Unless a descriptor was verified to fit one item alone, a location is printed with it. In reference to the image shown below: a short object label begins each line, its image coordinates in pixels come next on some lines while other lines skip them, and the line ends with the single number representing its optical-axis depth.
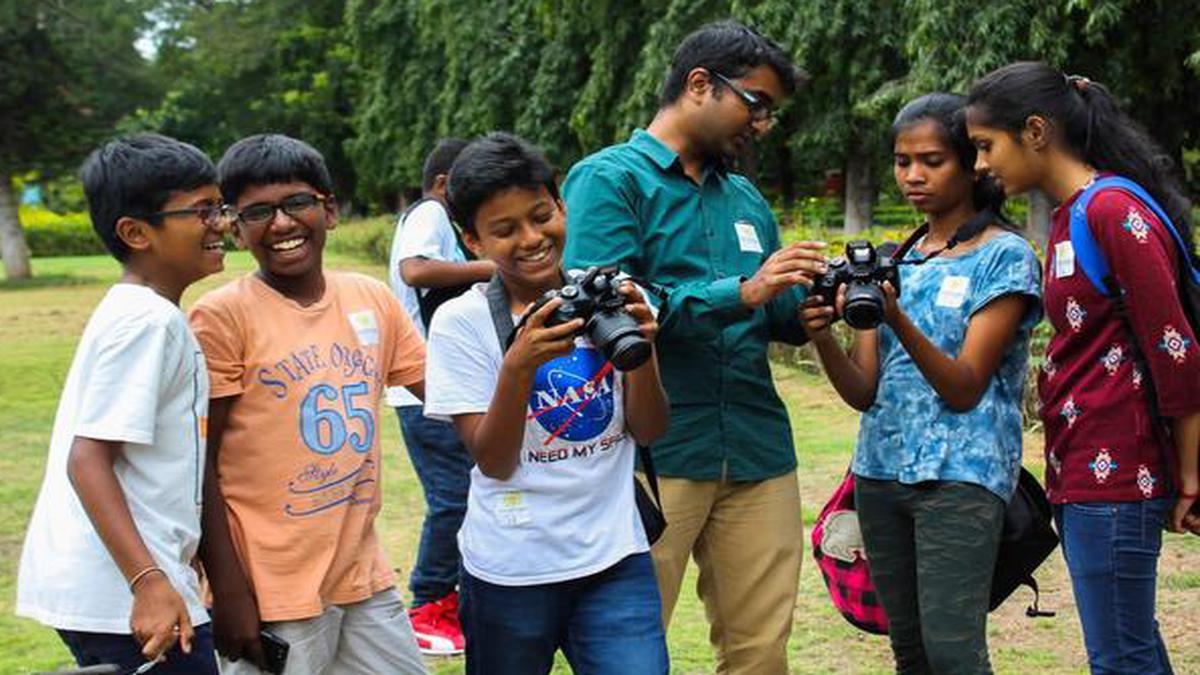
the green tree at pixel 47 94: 26.77
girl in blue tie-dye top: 3.33
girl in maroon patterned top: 3.02
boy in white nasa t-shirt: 3.03
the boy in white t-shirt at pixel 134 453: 2.66
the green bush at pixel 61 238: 46.75
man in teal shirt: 3.46
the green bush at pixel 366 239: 32.62
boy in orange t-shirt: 3.11
